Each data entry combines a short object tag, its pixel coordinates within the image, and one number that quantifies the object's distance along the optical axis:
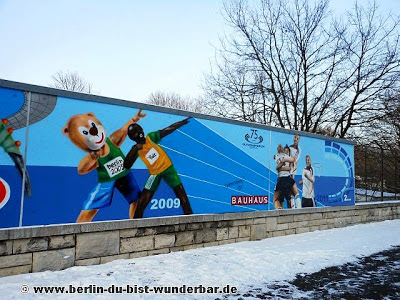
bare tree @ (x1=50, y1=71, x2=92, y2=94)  27.11
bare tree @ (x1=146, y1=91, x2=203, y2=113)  34.56
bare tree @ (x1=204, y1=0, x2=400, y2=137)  16.55
